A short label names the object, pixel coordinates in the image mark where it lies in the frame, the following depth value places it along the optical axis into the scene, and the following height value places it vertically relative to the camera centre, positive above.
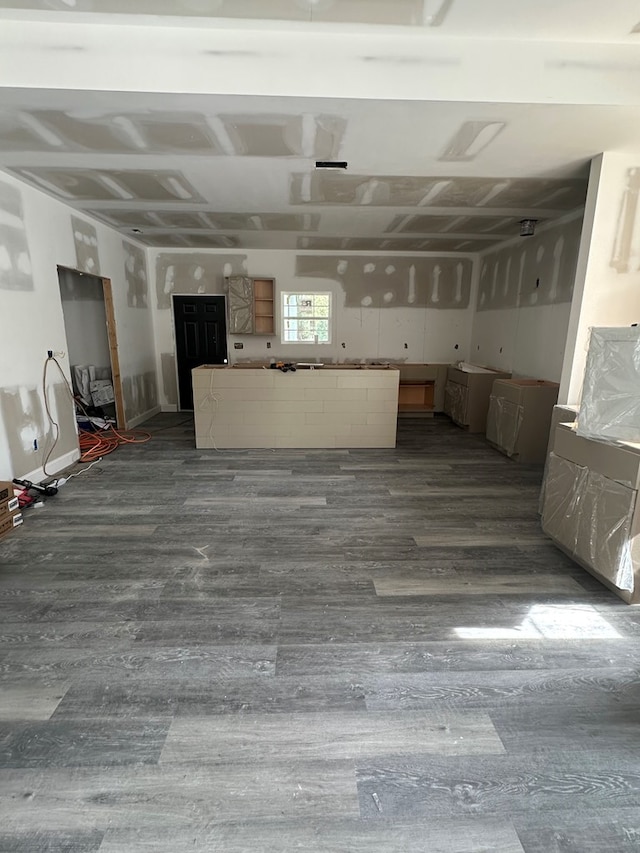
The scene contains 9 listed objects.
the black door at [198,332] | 6.78 +0.01
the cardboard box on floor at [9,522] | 2.88 -1.39
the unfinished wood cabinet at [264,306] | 6.74 +0.45
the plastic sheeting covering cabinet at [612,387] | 2.22 -0.28
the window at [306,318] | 6.86 +0.26
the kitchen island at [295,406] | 4.85 -0.88
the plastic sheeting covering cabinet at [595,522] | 2.20 -1.11
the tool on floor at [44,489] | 3.45 -1.37
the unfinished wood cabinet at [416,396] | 7.10 -1.08
